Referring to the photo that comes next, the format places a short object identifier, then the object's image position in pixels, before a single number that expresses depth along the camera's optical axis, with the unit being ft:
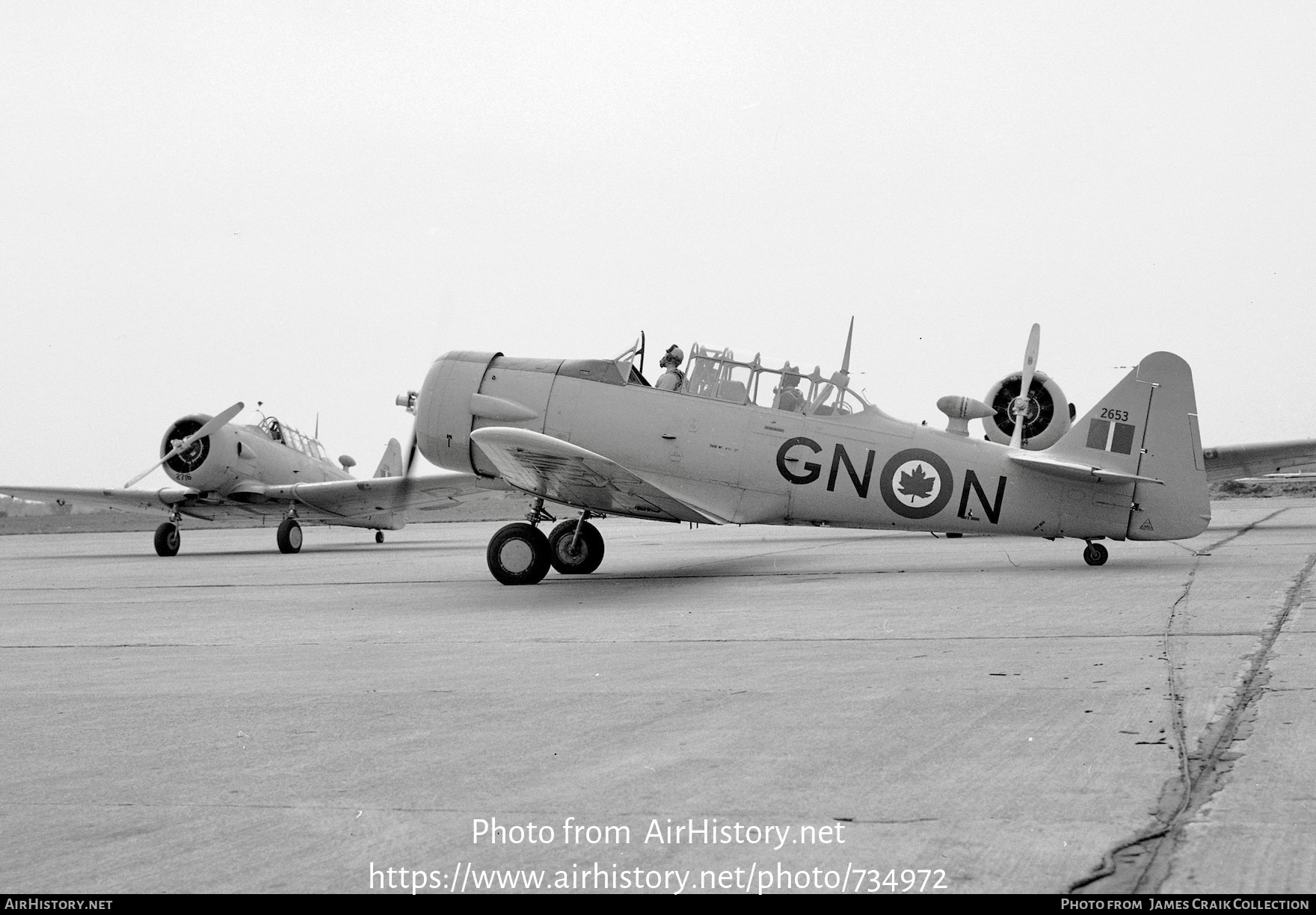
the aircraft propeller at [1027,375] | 62.64
